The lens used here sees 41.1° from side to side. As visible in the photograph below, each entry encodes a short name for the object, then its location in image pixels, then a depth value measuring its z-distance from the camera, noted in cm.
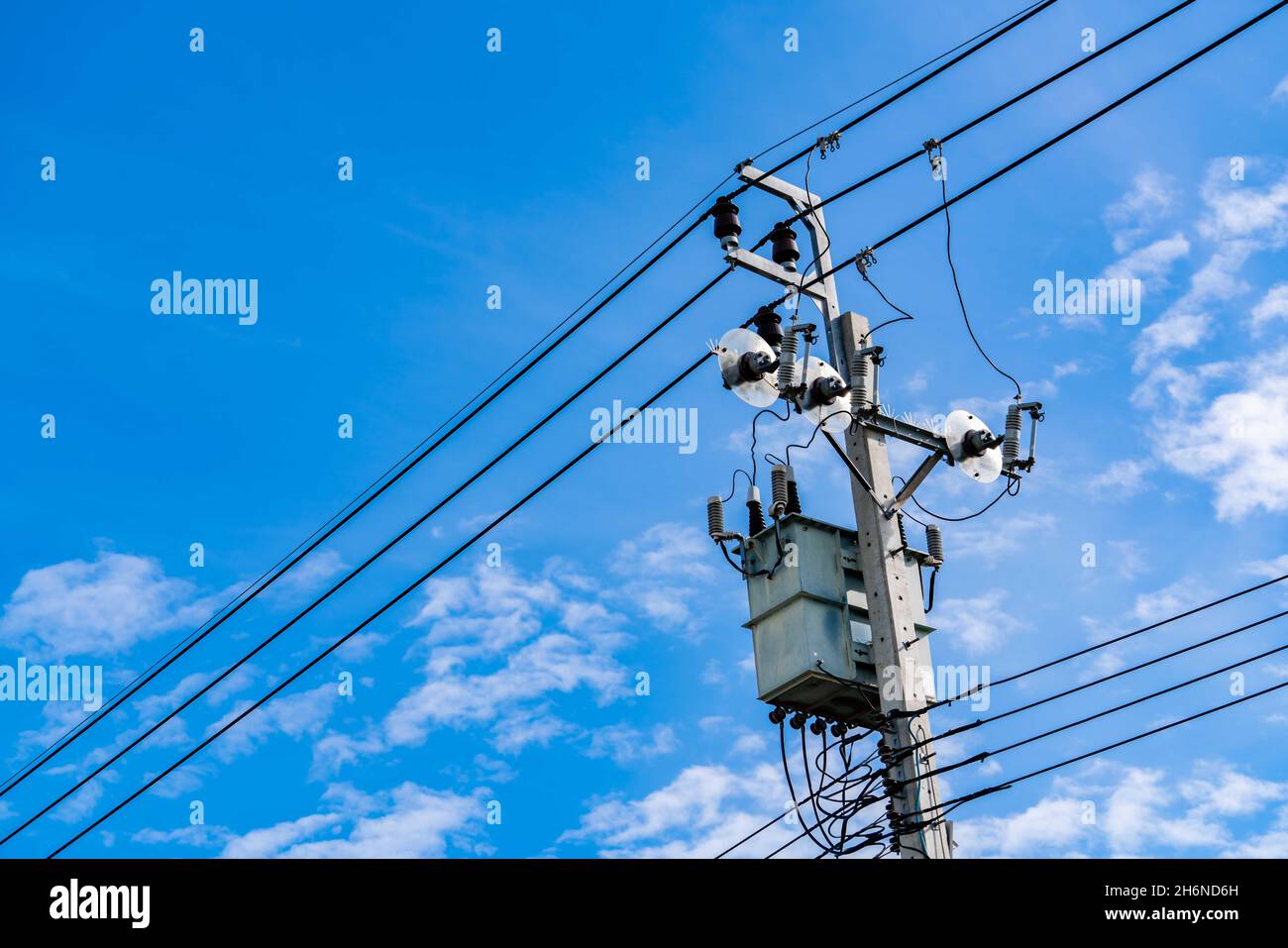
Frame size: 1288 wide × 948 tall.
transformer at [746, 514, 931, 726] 1355
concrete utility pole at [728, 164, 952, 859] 1276
